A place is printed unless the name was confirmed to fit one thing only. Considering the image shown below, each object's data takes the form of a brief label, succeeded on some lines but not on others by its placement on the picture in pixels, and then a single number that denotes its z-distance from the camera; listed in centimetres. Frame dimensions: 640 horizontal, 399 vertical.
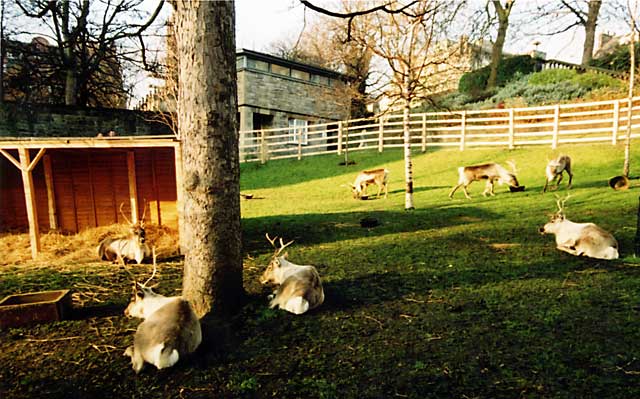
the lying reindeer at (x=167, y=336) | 358
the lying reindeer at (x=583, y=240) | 626
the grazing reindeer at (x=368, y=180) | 1480
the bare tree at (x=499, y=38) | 2847
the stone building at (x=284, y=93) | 2662
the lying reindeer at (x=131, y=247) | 766
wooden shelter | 1038
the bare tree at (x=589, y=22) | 2768
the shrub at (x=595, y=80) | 2253
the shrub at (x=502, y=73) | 2828
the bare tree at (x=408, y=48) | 1140
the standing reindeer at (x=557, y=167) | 1228
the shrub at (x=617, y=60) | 2519
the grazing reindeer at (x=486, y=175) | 1292
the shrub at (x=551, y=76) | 2461
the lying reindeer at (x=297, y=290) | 480
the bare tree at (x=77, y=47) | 1958
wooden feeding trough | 457
